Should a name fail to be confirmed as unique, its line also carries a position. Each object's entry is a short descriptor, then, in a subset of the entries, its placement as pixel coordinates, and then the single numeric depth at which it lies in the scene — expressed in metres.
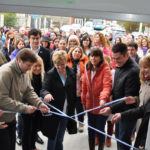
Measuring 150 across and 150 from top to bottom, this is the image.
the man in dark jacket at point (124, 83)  2.80
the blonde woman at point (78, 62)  4.20
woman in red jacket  3.26
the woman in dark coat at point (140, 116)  2.30
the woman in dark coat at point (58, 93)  3.09
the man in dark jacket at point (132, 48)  4.66
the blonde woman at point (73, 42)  5.12
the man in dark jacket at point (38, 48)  3.87
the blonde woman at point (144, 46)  7.26
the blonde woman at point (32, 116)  3.26
